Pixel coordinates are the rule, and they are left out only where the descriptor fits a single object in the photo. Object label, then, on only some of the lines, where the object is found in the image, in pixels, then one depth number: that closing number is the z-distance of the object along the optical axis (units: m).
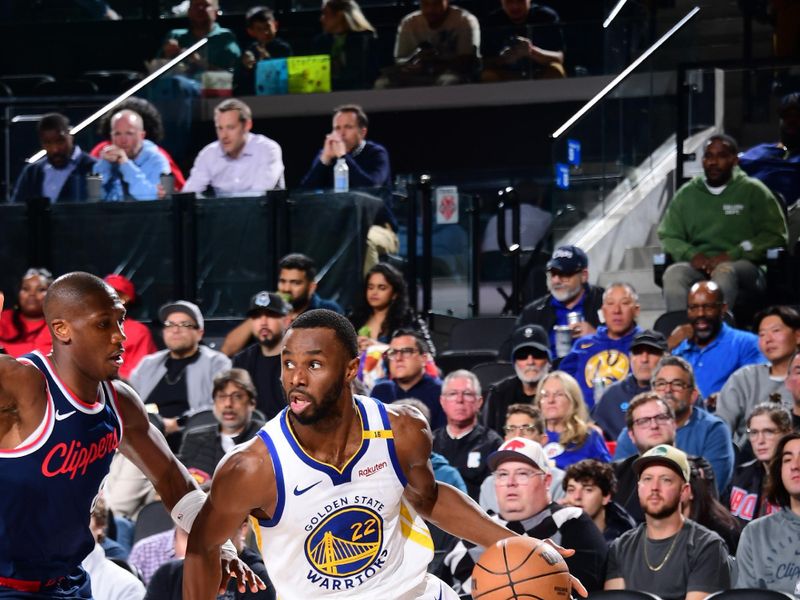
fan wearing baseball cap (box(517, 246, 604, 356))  11.20
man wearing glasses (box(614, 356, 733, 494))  8.98
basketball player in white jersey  5.34
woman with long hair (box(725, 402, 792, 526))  8.49
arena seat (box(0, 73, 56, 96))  18.06
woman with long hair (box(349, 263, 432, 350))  11.34
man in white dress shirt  12.92
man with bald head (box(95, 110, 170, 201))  13.08
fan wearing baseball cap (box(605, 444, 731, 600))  7.73
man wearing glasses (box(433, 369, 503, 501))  9.29
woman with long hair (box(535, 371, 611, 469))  9.24
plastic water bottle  12.57
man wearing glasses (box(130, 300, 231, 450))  10.77
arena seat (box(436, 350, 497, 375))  11.55
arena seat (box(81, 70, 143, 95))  17.42
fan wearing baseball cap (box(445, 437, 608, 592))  7.95
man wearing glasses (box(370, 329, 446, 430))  10.13
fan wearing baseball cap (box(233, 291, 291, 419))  10.62
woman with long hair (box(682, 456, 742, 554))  8.32
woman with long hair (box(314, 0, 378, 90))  16.41
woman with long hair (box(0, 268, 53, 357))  11.66
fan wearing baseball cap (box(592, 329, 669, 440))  9.81
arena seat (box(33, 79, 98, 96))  17.27
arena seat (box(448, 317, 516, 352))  12.24
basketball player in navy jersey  5.32
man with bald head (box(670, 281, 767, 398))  10.27
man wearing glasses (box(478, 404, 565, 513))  8.80
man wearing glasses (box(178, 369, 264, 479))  9.56
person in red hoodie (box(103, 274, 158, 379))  11.48
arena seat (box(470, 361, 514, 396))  10.90
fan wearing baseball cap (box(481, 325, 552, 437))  10.09
